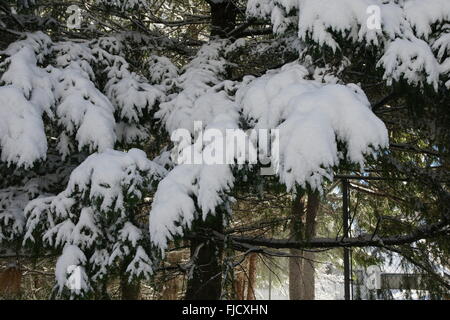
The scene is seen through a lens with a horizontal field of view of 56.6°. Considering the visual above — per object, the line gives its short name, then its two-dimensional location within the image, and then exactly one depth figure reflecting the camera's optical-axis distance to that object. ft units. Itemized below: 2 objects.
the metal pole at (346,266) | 19.19
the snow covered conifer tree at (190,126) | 9.70
